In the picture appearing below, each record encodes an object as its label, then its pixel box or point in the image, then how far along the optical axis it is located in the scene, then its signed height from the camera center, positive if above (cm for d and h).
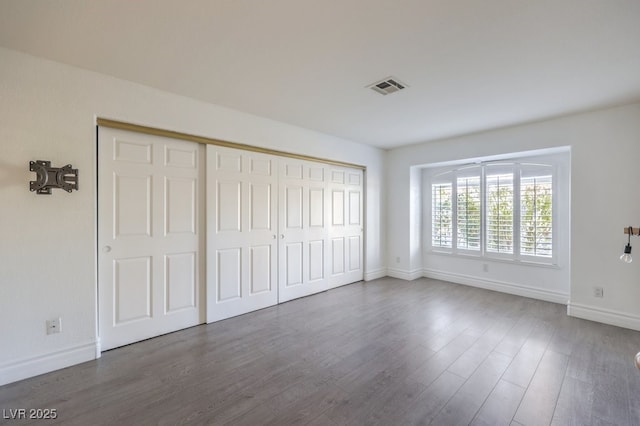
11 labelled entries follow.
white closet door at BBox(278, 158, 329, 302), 402 -27
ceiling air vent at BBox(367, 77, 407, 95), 264 +128
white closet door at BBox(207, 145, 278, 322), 330 -26
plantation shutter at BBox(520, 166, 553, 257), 418 +2
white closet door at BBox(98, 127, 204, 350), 264 -26
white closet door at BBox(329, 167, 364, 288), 472 -26
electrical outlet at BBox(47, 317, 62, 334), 229 -97
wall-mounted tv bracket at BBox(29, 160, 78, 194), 221 +29
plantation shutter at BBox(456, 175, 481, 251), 493 -2
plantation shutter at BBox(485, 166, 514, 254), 455 +5
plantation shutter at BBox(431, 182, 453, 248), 529 -6
